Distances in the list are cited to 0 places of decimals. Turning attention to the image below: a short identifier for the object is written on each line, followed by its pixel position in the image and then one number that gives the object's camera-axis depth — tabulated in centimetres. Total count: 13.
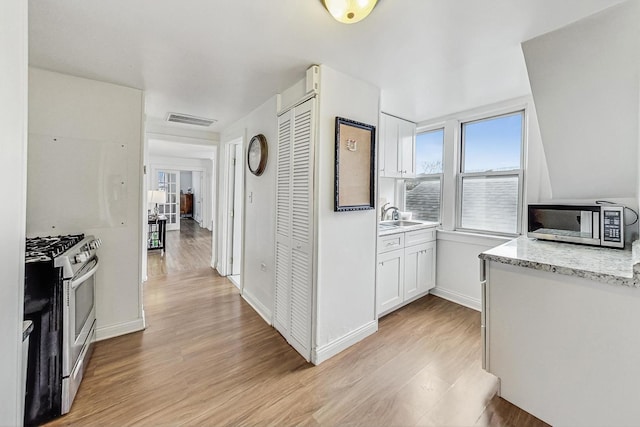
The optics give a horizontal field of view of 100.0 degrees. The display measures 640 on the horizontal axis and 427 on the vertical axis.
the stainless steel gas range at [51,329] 148
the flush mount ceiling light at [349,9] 131
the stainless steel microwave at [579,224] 182
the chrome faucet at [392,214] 359
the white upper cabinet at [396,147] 313
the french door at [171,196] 812
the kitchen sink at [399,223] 341
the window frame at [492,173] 276
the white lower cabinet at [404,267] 272
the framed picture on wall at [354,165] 211
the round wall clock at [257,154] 279
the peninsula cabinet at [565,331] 127
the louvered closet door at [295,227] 211
